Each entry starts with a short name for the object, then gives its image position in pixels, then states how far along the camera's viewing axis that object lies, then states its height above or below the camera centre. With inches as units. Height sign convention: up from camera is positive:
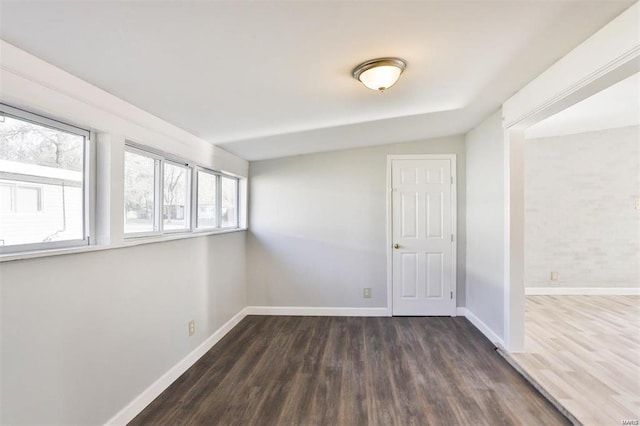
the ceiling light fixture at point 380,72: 76.4 +34.0
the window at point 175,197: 110.5 +5.3
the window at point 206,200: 134.7 +5.1
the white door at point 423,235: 172.4 -12.1
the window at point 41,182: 59.2 +5.9
